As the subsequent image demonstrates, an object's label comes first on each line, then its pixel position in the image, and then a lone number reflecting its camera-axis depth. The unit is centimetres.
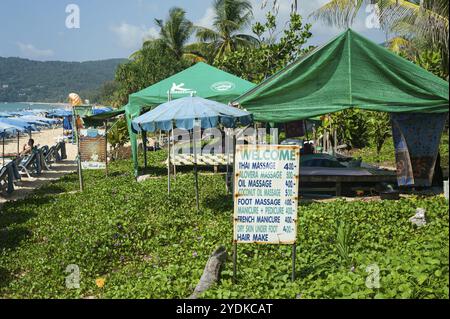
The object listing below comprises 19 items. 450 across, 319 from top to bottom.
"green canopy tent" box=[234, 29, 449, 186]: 1031
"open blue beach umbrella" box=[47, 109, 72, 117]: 4354
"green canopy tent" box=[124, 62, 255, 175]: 1681
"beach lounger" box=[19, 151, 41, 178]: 1883
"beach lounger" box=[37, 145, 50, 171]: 2094
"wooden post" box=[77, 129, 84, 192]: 1480
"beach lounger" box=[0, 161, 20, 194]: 1539
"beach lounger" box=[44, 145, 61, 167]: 2278
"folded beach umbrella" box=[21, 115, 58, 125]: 2539
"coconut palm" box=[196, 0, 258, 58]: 4166
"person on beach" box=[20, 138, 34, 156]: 2136
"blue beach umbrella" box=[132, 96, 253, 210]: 1073
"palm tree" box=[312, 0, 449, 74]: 1471
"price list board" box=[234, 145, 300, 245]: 624
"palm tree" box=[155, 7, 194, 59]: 4741
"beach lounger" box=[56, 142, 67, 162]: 2561
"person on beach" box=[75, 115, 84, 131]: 1831
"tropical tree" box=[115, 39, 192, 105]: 4516
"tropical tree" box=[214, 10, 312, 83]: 2795
